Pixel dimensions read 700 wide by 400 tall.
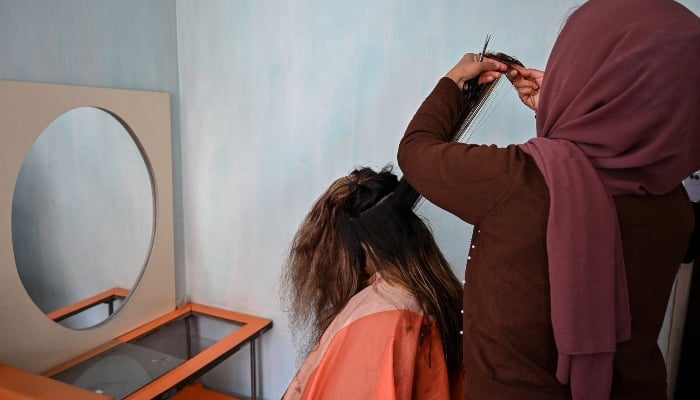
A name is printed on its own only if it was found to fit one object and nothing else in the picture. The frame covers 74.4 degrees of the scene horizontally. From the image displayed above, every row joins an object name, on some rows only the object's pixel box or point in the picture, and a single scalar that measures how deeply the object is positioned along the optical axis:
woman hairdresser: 0.55
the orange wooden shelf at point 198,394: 1.66
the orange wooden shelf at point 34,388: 1.00
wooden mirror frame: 1.12
